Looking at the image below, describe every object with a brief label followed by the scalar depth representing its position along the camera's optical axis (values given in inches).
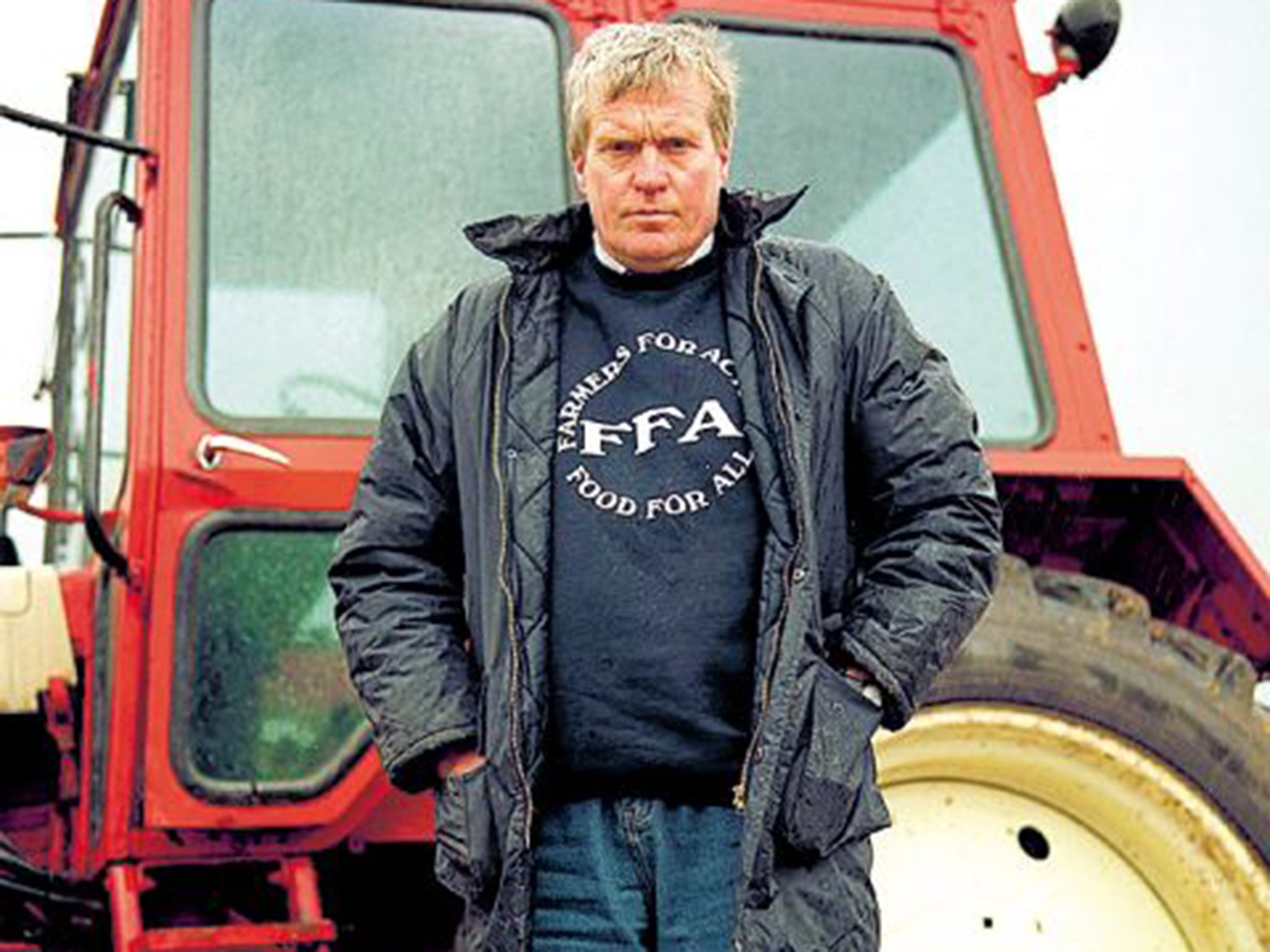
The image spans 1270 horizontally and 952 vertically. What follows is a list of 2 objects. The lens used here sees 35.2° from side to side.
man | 76.7
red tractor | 111.7
